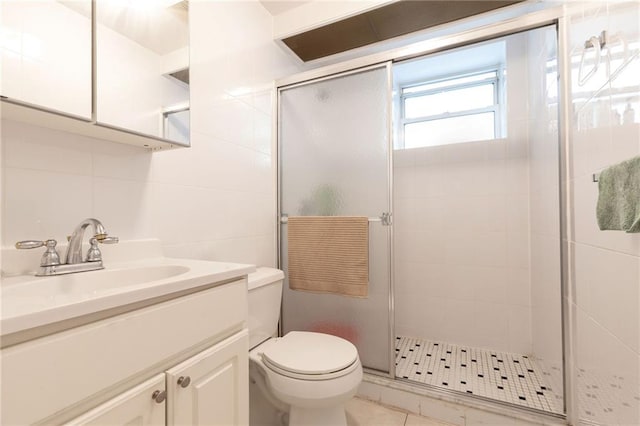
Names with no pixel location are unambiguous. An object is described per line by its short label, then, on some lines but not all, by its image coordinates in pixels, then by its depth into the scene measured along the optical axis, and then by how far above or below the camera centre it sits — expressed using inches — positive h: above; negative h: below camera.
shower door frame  49.3 +17.0
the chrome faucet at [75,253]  31.2 -4.2
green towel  24.8 +1.6
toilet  41.9 -23.1
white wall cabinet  29.8 +18.3
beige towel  62.9 -8.7
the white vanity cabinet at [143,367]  17.7 -11.6
